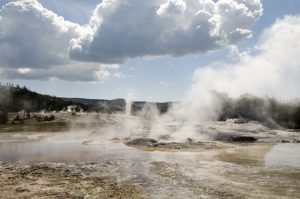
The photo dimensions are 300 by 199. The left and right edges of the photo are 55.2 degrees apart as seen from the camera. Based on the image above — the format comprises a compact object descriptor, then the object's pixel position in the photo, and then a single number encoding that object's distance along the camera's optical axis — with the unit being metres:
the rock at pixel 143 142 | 19.31
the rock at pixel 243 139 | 21.25
